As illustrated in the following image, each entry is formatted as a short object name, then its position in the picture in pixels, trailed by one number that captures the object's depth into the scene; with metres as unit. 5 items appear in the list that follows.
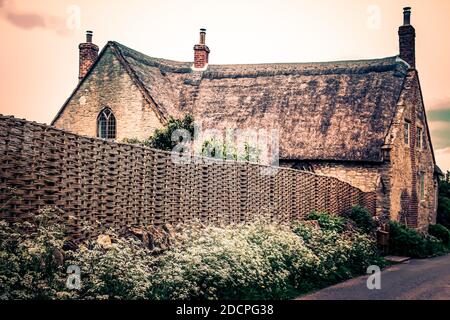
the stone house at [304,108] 23.08
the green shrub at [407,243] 18.70
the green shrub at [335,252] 11.76
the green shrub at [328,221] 15.45
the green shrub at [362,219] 18.36
